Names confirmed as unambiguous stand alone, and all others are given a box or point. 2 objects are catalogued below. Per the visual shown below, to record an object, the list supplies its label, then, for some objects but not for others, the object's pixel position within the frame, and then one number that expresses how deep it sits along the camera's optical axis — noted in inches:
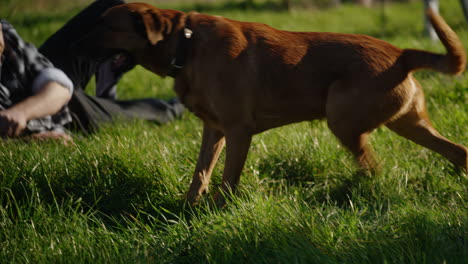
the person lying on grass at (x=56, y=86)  272.7
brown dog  219.5
